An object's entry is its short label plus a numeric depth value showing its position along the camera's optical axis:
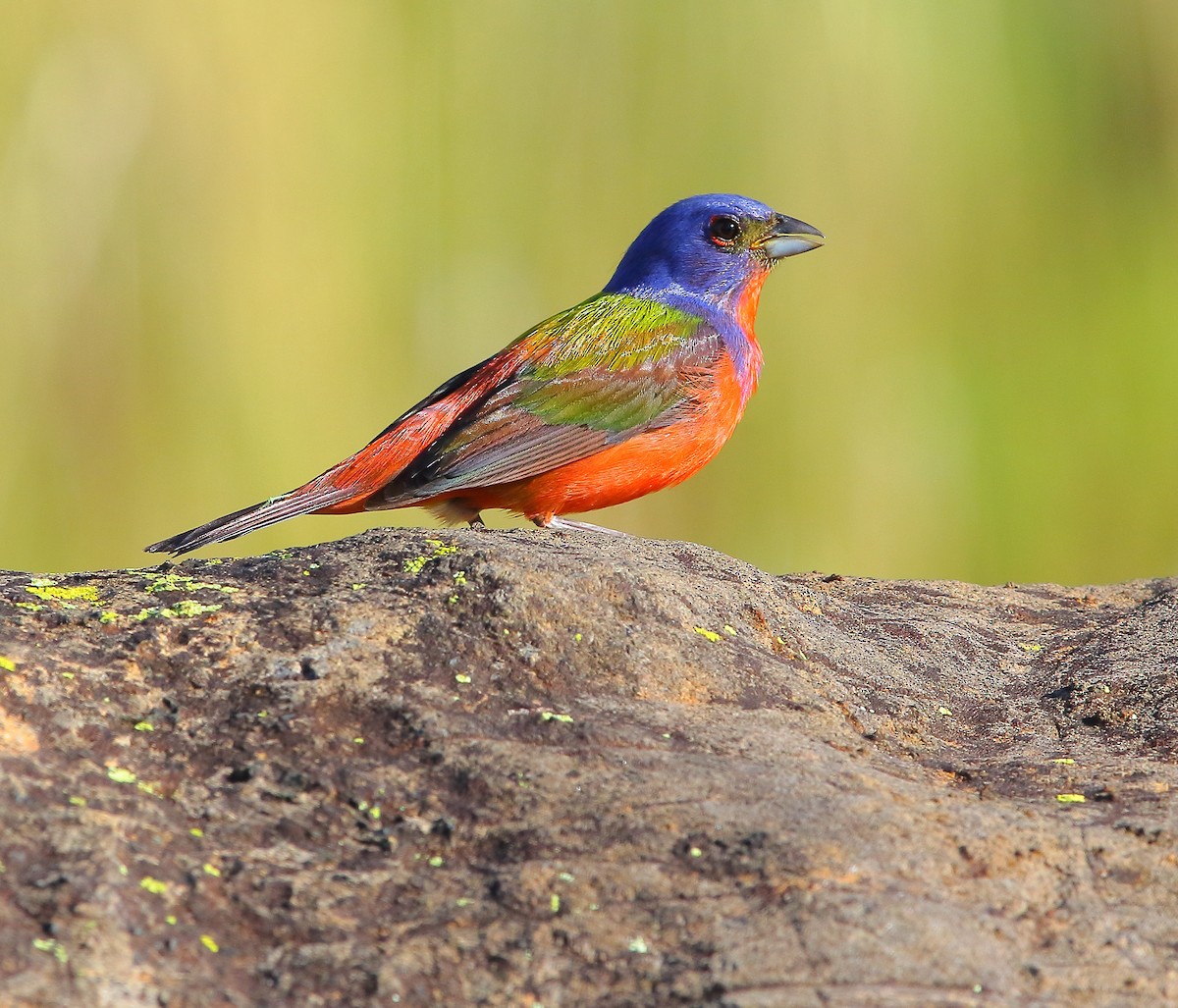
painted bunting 3.75
